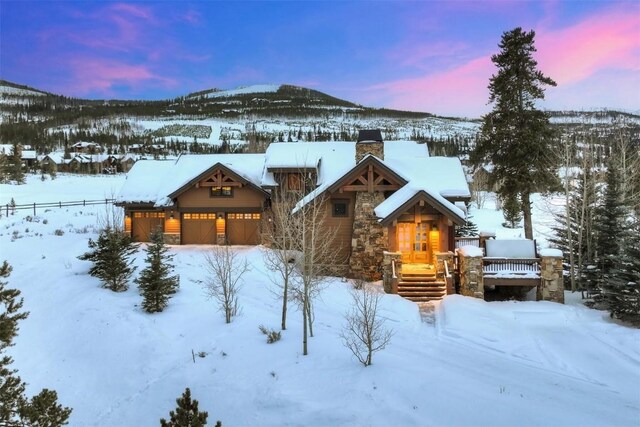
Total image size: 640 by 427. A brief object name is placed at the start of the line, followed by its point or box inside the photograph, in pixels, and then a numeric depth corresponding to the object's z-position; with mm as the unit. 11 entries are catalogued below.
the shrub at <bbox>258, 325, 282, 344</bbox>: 13195
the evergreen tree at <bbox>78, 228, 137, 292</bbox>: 16922
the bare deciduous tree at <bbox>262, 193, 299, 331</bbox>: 13016
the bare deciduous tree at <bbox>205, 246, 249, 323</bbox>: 14727
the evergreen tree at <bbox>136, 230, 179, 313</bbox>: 15461
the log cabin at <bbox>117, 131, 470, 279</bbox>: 20391
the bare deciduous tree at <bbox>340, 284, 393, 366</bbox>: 11352
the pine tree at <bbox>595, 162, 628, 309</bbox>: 17750
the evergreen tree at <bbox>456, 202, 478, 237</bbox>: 28922
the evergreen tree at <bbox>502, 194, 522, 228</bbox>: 23953
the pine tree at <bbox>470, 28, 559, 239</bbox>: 23078
